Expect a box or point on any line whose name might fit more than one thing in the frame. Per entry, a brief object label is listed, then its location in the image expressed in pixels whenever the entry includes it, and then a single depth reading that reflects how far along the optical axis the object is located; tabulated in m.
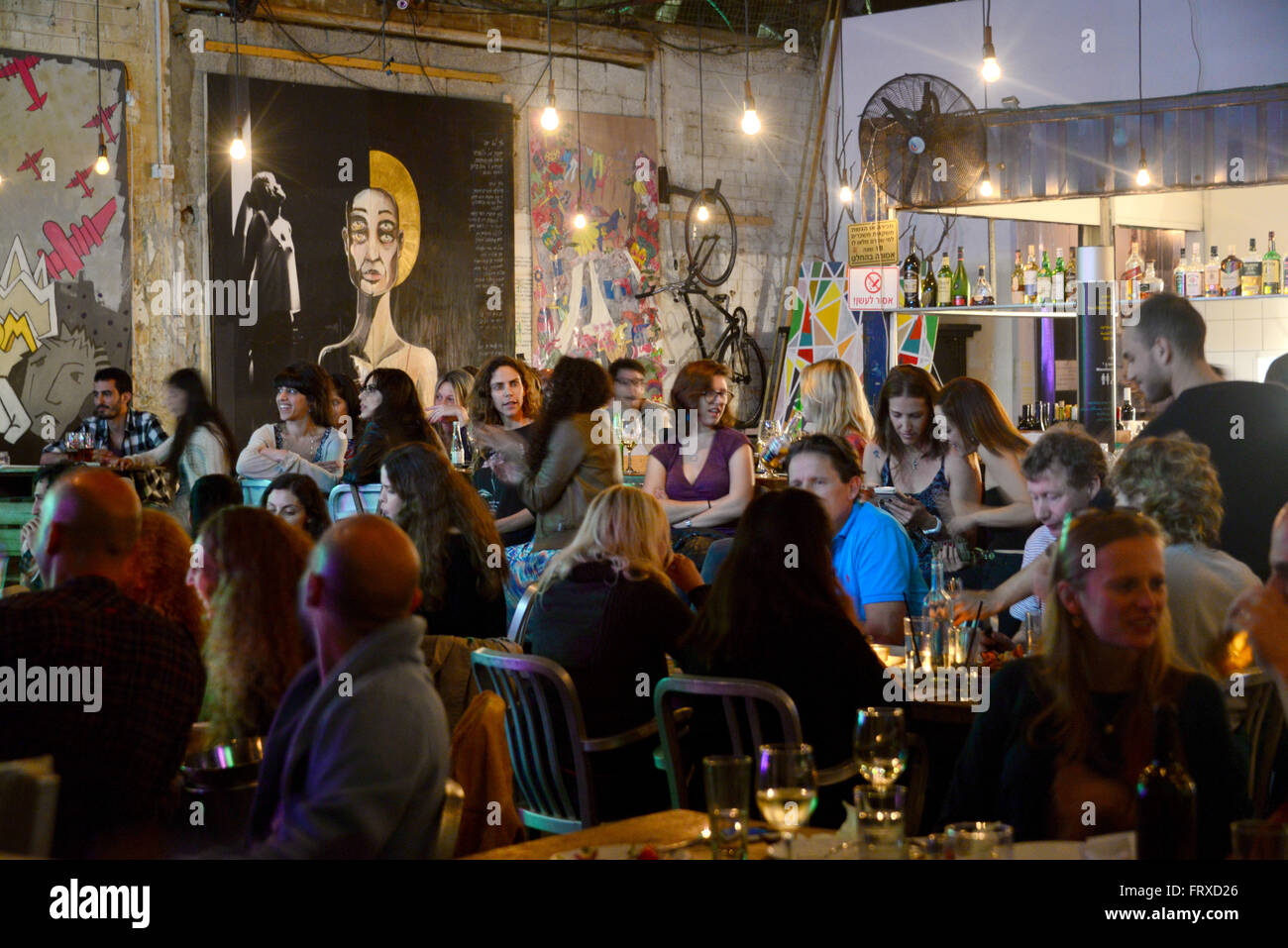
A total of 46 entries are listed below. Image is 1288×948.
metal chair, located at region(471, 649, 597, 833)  3.69
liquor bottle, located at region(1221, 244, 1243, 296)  8.12
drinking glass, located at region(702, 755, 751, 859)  2.40
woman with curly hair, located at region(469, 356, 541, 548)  6.27
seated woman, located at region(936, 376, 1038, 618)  5.55
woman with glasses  6.54
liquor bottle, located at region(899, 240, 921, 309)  9.50
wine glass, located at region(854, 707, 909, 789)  2.76
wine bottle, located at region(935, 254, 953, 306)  9.34
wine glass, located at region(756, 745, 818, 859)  2.46
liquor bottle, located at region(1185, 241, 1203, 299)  8.24
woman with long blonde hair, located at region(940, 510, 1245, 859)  2.52
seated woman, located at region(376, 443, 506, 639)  4.41
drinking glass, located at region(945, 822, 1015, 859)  2.20
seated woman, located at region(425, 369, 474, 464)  8.23
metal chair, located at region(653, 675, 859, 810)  3.28
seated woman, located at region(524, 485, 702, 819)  3.95
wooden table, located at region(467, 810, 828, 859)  2.39
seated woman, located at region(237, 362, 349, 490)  6.61
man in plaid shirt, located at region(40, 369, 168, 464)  7.39
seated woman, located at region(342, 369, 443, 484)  5.95
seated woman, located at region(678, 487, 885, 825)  3.44
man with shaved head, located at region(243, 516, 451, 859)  2.22
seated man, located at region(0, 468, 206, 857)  2.67
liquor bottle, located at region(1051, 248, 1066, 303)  8.59
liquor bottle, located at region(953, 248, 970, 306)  9.24
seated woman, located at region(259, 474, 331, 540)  4.90
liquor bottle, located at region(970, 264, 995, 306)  8.93
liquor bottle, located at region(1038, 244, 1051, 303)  8.63
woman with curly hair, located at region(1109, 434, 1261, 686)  3.37
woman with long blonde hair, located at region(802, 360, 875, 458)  6.59
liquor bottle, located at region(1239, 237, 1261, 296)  7.94
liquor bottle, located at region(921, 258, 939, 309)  9.36
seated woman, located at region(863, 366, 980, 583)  5.54
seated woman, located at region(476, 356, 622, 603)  5.62
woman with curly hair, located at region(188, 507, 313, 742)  3.14
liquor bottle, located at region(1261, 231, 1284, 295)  7.90
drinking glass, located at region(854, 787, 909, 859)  2.28
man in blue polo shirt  4.46
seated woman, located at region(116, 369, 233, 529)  6.75
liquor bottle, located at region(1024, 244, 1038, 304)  8.83
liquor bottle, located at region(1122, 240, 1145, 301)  8.20
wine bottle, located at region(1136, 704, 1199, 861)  2.07
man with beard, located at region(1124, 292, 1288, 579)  4.34
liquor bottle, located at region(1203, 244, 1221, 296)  8.20
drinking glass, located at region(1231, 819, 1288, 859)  1.97
